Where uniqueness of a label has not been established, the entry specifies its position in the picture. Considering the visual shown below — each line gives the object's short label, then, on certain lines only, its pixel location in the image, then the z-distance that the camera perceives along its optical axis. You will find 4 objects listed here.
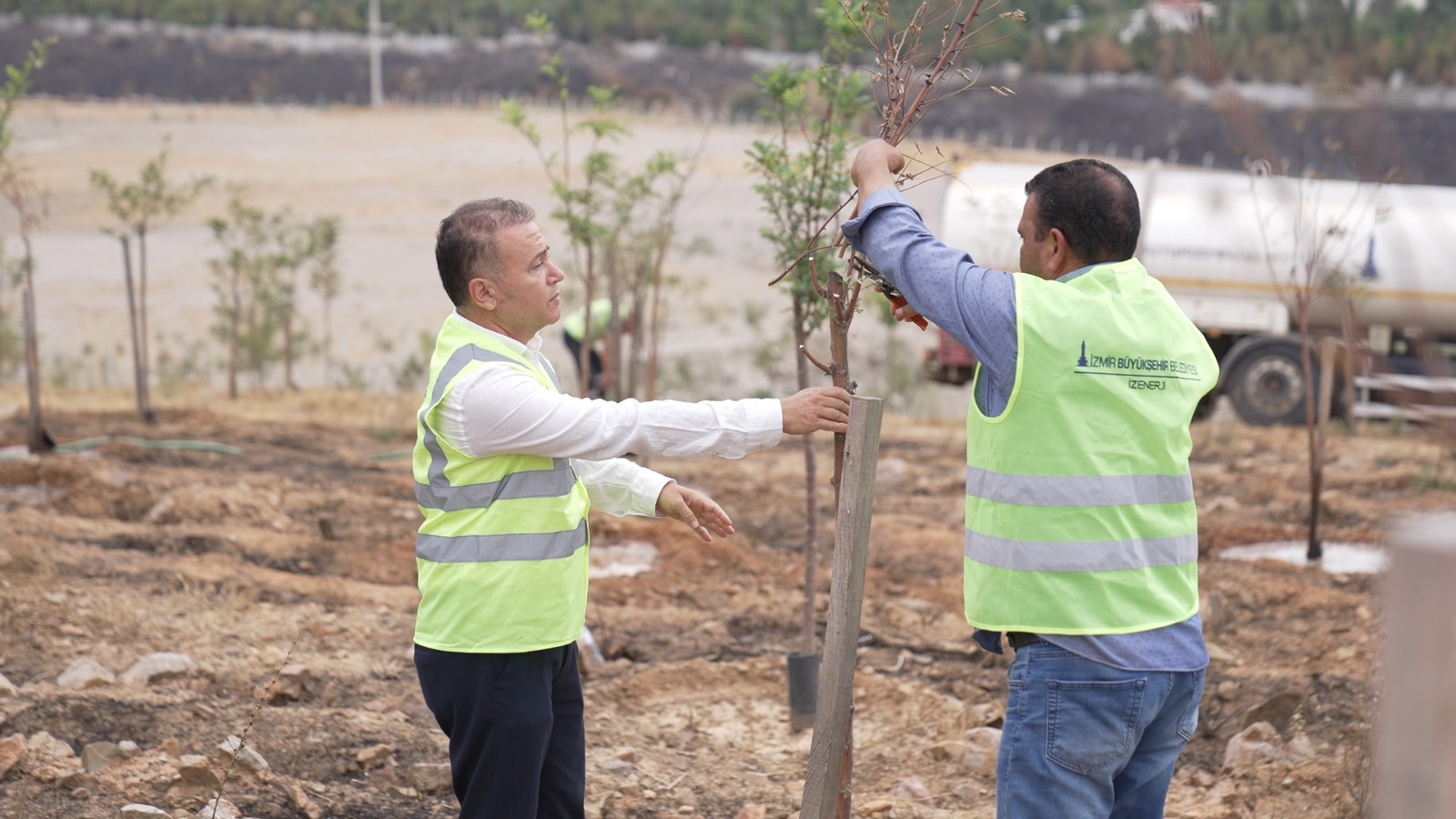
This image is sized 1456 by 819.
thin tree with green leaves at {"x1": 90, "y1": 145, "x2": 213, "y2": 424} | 12.38
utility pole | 55.12
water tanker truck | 14.51
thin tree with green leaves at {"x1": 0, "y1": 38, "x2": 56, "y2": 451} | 8.52
